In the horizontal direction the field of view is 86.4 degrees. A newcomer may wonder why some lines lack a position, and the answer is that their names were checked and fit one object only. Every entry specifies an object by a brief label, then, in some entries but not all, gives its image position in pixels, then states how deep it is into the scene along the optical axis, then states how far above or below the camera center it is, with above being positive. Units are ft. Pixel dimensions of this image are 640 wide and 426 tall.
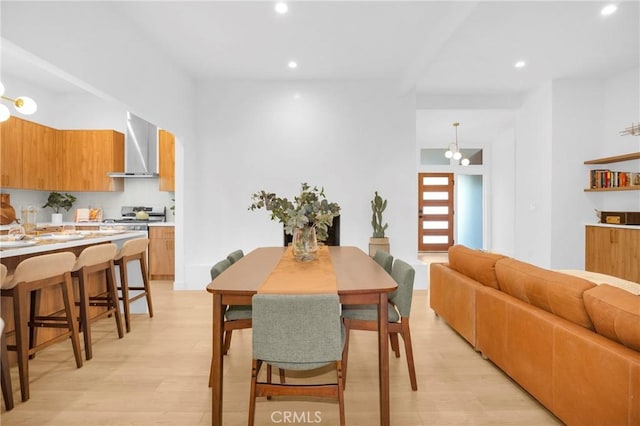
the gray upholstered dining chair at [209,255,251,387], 6.53 -2.05
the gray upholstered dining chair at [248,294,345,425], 4.77 -1.71
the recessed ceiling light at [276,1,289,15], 10.23 +6.28
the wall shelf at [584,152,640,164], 14.41 +2.39
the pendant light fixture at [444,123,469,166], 22.62 +4.13
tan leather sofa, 4.42 -2.00
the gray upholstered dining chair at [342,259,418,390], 6.61 -2.03
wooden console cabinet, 13.69 -1.68
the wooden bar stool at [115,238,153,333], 10.05 -1.43
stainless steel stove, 16.70 -0.18
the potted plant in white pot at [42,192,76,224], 17.42 +0.64
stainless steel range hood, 17.39 +3.37
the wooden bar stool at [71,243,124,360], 8.25 -1.80
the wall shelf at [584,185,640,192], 14.10 +1.04
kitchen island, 7.45 -0.81
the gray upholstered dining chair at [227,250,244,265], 8.35 -1.11
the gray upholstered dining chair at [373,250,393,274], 8.31 -1.19
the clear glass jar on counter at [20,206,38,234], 8.71 -0.09
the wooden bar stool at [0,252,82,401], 6.48 -1.71
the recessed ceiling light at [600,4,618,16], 10.54 +6.38
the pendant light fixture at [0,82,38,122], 8.99 +2.94
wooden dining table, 5.45 -1.43
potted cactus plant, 15.29 -0.70
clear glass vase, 8.08 -0.72
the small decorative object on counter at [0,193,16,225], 14.10 +0.07
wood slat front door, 27.55 +0.06
